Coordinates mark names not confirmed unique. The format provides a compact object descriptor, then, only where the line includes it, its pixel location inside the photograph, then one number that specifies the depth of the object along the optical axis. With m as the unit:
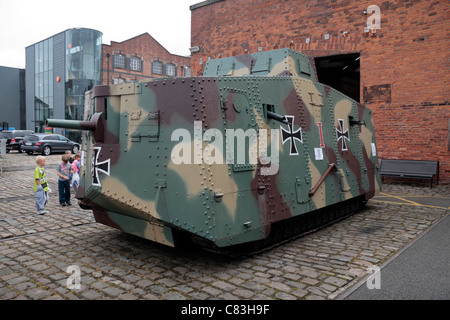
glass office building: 35.62
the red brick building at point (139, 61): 38.22
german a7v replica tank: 4.34
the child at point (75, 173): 9.81
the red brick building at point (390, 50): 11.91
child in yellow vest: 7.85
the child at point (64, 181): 8.91
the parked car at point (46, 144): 24.27
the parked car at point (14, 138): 26.62
